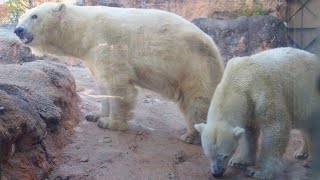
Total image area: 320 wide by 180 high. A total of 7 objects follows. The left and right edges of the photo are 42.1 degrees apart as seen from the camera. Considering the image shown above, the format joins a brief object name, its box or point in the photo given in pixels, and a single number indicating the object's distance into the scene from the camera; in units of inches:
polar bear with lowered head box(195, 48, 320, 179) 102.8
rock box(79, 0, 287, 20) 156.5
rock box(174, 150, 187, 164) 114.1
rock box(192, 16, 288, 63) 154.8
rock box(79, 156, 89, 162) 108.6
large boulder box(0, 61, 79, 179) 90.0
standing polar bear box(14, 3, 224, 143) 137.9
